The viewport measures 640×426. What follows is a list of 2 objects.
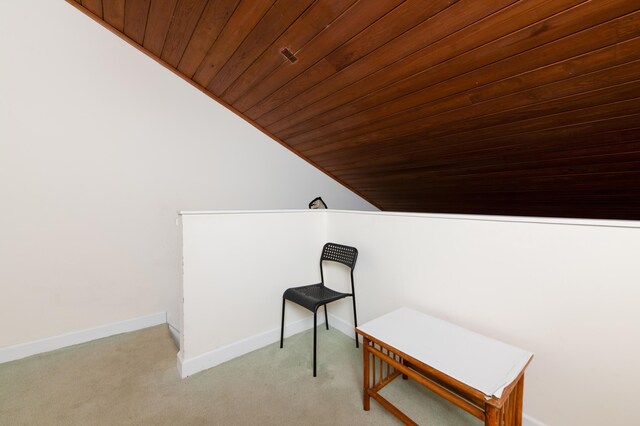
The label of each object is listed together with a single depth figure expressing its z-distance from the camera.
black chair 1.80
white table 0.95
